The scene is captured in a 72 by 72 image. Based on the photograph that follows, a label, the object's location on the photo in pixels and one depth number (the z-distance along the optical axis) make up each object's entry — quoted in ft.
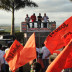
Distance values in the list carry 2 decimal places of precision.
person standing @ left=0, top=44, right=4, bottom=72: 21.61
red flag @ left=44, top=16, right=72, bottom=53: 17.83
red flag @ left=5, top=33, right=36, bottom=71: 17.42
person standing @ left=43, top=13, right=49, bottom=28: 59.99
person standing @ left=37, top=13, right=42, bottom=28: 59.52
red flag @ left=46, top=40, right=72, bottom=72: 11.59
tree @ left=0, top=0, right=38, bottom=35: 80.48
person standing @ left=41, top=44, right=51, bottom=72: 22.82
